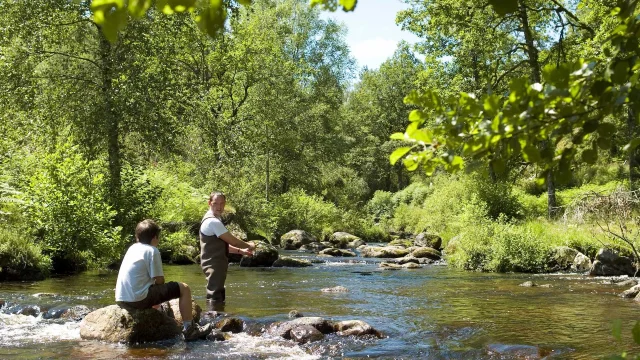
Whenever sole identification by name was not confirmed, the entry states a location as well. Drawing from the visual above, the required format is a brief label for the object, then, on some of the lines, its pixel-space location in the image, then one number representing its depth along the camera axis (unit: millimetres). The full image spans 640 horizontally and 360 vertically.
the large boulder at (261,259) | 18969
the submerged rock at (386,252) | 23438
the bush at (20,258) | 13836
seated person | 7969
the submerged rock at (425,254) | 22047
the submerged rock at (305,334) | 8172
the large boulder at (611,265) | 15797
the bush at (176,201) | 22031
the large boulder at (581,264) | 17125
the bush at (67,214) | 15305
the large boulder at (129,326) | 8039
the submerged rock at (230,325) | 8734
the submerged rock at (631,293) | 11711
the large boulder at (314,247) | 26938
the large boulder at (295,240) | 28203
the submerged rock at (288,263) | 18922
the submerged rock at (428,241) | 25953
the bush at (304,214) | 32406
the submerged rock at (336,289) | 13070
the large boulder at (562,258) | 17428
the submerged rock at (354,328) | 8500
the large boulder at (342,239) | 29477
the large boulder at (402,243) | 27094
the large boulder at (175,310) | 8828
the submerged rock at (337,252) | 23922
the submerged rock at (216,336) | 8227
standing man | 9305
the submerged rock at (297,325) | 8469
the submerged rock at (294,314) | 9480
